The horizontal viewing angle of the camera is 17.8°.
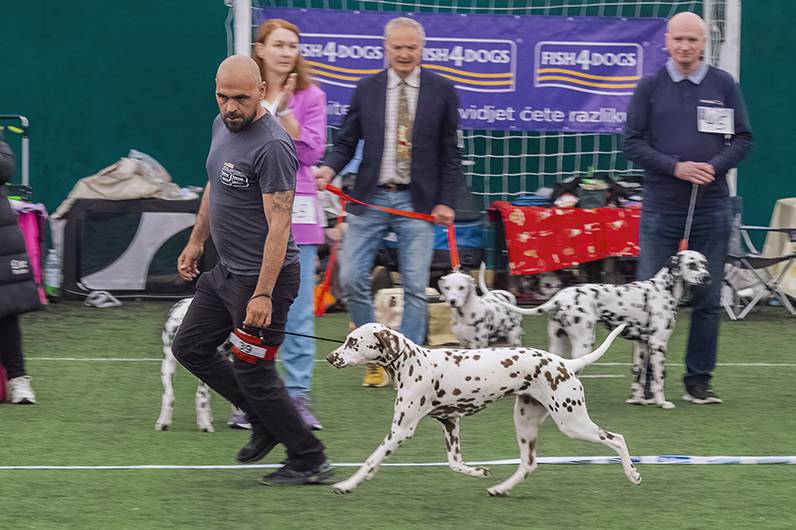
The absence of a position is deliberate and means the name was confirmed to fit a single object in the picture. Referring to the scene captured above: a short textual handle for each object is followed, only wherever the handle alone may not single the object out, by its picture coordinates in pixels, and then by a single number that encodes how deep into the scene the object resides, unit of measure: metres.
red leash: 13.21
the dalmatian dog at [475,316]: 14.23
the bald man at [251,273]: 9.28
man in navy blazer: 13.26
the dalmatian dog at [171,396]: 12.02
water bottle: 20.50
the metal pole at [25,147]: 19.46
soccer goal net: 21.85
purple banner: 20.00
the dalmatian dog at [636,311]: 13.43
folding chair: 19.53
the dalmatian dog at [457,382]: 9.53
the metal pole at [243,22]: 19.03
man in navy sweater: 13.29
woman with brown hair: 11.57
